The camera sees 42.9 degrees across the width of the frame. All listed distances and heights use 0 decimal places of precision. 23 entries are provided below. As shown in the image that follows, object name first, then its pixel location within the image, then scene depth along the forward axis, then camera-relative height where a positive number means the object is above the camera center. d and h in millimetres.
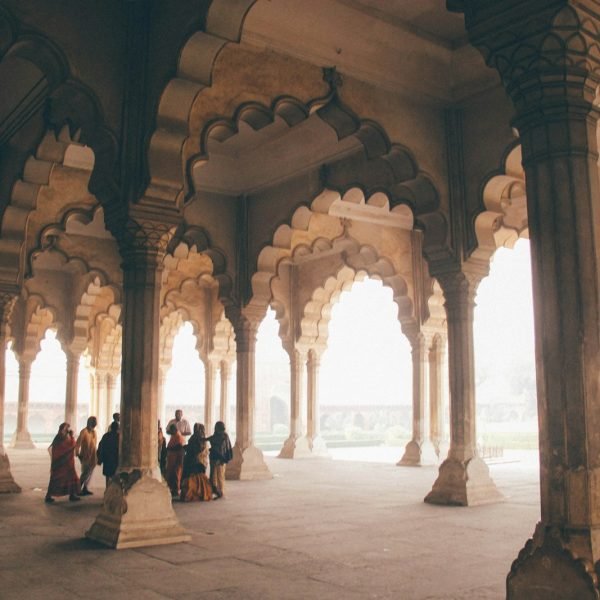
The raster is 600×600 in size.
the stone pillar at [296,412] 18844 -52
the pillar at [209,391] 21809 +561
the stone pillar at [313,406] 19203 +93
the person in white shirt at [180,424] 10961 -189
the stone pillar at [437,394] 16250 +316
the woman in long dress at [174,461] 10797 -706
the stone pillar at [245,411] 13688 -14
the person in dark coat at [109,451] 9732 -502
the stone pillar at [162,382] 24377 +919
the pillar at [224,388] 22156 +650
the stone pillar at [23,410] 22470 +64
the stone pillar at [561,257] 3844 +796
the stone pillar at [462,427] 9828 -240
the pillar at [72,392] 21812 +558
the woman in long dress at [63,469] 10461 -781
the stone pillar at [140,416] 7027 -46
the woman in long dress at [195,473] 10430 -852
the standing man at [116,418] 10172 -90
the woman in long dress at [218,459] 10773 -678
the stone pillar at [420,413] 16125 -92
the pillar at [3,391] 11359 +337
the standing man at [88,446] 10789 -483
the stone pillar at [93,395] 24605 +535
